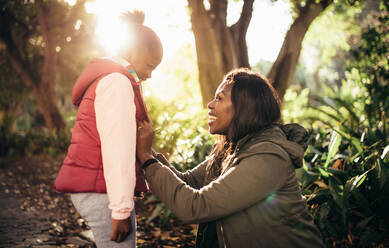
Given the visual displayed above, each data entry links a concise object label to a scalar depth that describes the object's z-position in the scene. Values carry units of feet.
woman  5.40
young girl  5.11
